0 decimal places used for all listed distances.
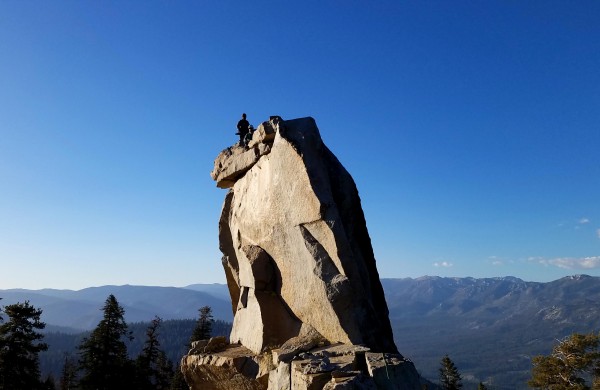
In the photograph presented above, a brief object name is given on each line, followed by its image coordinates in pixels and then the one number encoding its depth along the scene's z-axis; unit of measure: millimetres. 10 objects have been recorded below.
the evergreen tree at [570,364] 34312
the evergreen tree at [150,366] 39719
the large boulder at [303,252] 16016
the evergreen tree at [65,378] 54972
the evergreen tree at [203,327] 46562
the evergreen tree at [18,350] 27156
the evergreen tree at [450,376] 48125
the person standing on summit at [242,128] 24281
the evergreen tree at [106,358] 35344
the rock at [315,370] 11336
